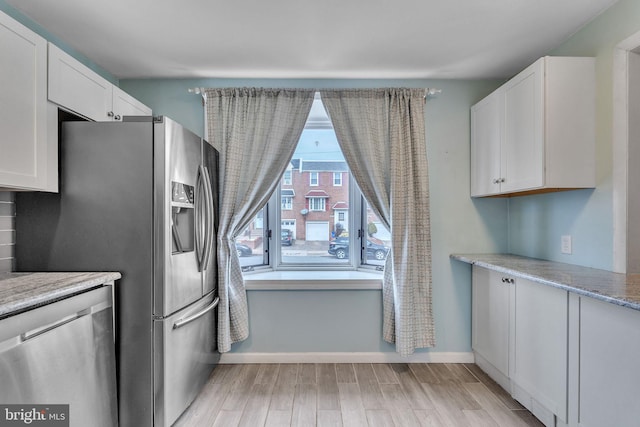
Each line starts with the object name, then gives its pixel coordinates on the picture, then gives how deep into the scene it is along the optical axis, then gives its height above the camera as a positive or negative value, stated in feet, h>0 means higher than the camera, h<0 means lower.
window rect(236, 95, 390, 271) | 9.66 -0.18
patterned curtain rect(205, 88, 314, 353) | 8.32 +1.76
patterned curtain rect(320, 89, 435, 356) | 8.32 +0.95
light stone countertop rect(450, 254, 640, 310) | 4.25 -1.11
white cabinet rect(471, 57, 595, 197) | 6.26 +1.80
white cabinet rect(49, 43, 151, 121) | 5.40 +2.35
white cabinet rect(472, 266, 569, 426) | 5.48 -2.64
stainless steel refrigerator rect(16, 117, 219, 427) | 5.67 -0.37
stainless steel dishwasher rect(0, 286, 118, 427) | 3.75 -2.01
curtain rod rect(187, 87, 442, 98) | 8.47 +3.32
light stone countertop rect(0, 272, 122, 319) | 3.81 -1.08
